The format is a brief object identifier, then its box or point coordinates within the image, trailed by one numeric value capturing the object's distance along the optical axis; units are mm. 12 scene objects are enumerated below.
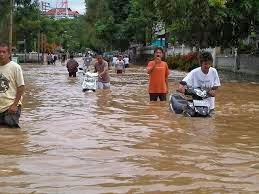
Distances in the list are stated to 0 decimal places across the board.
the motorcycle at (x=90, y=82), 18688
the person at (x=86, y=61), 41691
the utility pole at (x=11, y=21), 43594
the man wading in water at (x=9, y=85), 9078
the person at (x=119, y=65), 36969
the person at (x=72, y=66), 27931
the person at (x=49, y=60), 66000
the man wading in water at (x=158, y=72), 14002
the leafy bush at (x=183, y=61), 42469
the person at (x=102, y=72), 18734
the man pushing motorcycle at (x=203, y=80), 11062
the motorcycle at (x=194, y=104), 11070
